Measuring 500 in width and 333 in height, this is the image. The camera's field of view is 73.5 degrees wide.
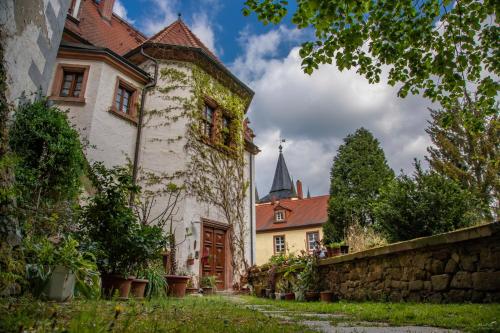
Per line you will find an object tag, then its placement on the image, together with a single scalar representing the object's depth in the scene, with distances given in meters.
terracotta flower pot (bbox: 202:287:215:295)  9.14
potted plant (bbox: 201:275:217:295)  9.17
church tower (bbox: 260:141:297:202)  43.84
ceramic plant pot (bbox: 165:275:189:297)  6.73
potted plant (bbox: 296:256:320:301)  7.61
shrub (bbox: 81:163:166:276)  5.30
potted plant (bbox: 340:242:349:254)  7.45
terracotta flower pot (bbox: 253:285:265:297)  9.37
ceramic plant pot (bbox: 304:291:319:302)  7.15
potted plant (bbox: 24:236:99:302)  3.23
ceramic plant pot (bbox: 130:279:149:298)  5.45
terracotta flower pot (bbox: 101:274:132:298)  5.00
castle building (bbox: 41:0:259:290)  9.30
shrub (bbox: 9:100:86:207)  5.36
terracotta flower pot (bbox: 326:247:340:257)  7.60
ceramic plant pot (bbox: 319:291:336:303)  6.69
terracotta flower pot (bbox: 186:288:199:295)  8.48
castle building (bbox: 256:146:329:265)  24.78
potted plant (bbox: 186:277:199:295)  8.52
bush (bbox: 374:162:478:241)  7.90
